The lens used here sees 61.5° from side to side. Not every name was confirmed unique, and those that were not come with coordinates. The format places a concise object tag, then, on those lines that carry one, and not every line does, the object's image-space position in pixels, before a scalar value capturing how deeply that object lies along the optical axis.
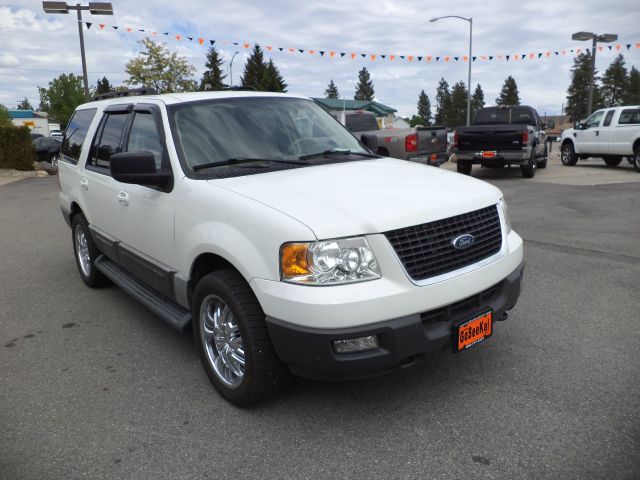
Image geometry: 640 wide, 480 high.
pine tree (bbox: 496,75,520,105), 112.56
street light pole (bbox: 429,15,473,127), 30.76
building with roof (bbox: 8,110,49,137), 67.97
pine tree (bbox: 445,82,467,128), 121.62
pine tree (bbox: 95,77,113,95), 104.36
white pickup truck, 16.06
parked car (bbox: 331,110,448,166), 13.47
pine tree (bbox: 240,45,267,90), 70.94
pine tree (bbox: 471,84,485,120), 131.23
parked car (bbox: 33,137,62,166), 22.92
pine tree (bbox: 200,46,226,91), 68.12
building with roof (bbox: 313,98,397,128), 60.62
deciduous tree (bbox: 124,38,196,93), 38.16
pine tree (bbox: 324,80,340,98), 128.62
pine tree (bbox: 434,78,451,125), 126.69
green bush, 20.25
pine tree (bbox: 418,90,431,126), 145.50
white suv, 2.62
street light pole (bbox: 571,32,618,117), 25.78
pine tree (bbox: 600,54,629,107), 99.75
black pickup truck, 13.95
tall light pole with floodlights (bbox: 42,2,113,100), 20.73
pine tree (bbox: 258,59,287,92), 63.06
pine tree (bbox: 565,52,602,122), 97.88
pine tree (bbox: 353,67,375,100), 120.19
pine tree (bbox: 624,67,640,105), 99.38
